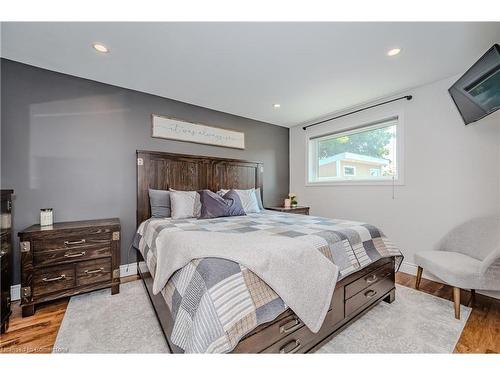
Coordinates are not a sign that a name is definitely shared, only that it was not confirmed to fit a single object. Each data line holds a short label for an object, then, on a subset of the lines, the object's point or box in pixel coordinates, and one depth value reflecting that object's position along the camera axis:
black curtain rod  2.80
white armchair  1.79
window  3.09
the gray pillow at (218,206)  2.63
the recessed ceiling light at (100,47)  1.92
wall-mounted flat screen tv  1.65
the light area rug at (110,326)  1.49
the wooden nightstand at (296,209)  3.74
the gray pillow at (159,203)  2.76
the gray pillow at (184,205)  2.65
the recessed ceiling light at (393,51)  2.00
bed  1.04
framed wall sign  3.03
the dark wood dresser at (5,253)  1.69
